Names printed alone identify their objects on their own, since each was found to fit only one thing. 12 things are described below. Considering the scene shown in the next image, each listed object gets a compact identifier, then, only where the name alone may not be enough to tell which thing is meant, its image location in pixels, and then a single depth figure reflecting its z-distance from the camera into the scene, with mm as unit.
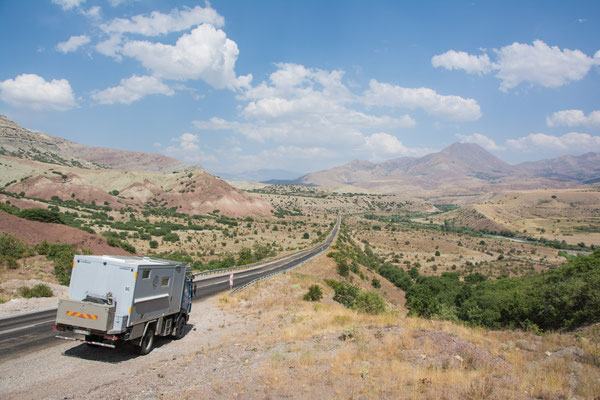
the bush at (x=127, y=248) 46291
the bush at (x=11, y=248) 25906
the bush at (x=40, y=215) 41156
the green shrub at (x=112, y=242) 44531
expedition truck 10758
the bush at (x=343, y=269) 42059
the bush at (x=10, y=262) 24266
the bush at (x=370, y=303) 23359
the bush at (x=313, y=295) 25391
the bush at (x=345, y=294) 27516
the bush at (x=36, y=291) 20078
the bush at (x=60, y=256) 25359
